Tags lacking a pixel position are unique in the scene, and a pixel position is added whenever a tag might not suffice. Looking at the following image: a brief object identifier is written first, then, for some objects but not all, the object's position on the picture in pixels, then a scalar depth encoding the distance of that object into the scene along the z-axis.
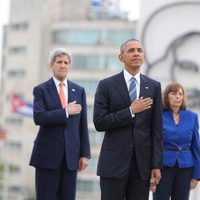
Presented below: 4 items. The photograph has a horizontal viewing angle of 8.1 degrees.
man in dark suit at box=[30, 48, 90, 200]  10.28
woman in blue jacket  10.73
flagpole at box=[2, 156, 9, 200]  90.78
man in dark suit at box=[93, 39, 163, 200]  9.11
